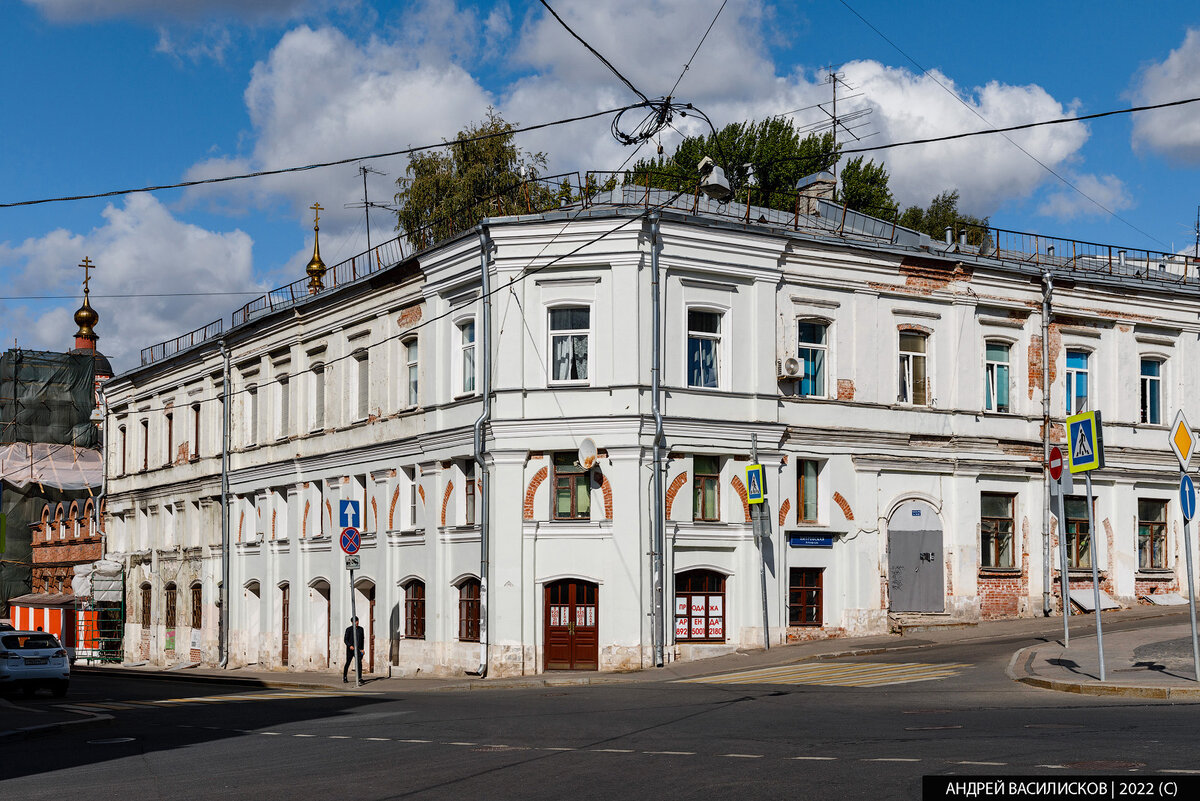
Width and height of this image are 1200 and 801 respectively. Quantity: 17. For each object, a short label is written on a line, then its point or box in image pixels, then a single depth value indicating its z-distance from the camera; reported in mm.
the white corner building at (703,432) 30781
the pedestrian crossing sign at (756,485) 30797
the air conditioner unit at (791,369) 32156
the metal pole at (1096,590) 19609
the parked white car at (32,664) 31531
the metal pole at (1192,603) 18766
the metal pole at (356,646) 30464
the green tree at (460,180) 54250
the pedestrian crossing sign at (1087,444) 20062
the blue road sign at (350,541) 29391
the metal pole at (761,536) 31297
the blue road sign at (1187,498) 19541
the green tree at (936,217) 62094
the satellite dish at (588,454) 30219
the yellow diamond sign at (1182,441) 19172
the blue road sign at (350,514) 30478
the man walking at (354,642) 31141
